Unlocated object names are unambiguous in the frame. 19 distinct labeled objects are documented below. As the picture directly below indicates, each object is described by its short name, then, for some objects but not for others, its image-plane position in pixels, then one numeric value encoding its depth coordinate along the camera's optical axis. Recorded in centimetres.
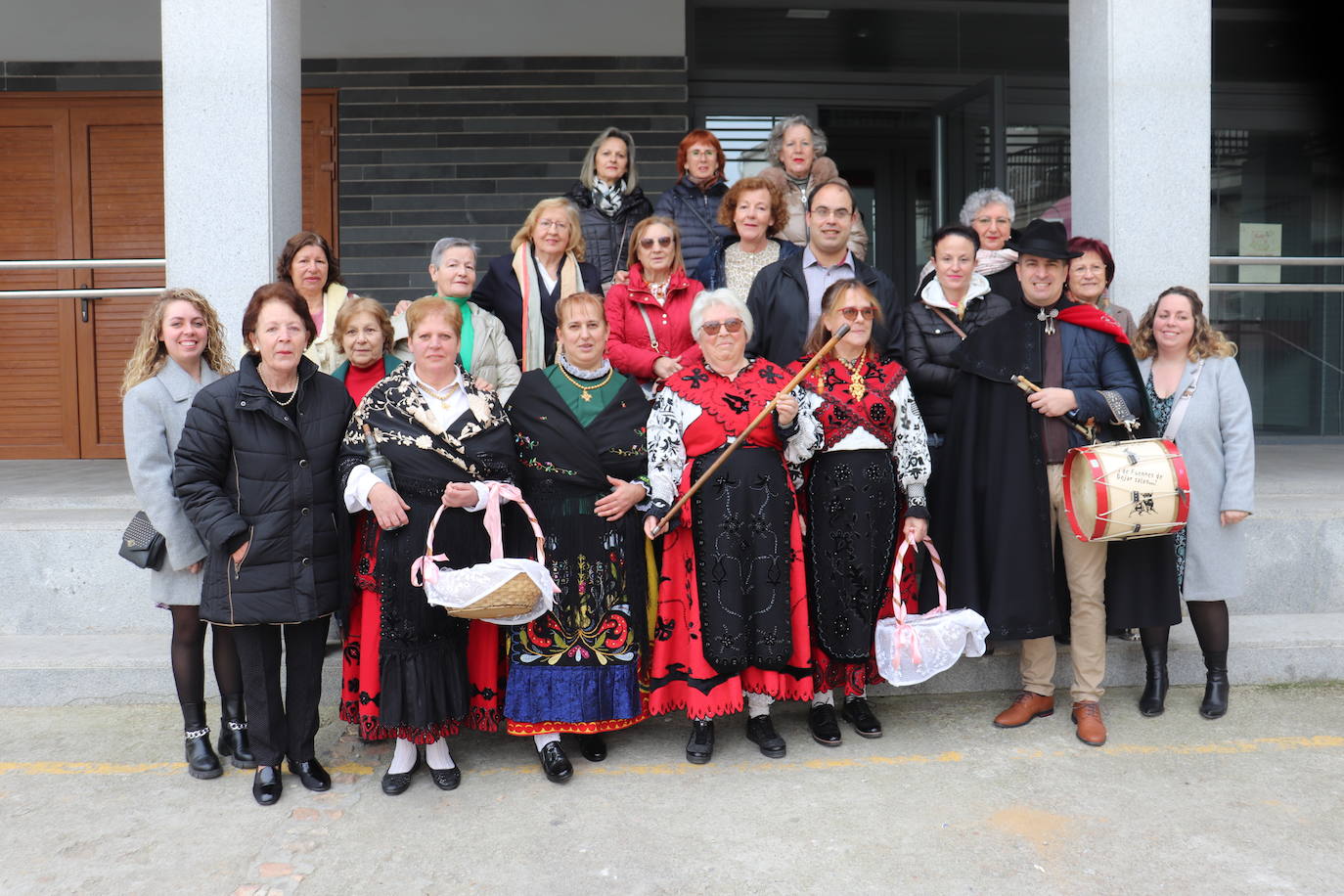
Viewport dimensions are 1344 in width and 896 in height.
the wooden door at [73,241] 795
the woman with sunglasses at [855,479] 400
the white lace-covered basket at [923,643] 392
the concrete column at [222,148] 488
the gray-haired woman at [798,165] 514
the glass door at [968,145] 768
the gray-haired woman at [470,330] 439
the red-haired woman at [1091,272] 438
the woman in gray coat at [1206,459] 426
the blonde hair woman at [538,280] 468
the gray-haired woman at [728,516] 389
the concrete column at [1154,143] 506
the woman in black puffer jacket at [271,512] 352
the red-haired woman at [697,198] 512
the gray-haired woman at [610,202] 507
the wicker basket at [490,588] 341
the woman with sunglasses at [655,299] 445
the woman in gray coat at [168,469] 369
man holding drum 413
